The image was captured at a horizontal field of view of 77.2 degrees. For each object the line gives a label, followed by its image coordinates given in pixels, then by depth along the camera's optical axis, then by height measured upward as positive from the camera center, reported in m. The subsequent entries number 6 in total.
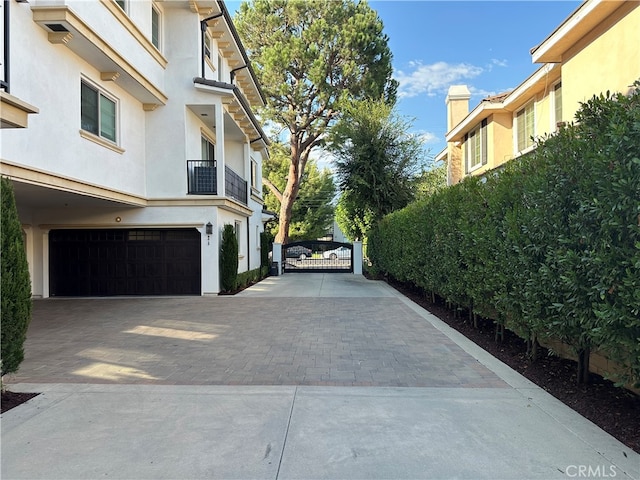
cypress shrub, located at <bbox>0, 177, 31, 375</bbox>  4.14 -0.43
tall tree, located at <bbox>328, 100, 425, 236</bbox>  18.52 +3.98
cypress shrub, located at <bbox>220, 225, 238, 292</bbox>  13.47 -0.63
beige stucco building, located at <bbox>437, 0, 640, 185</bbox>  7.49 +4.11
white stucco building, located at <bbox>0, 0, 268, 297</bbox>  8.50 +2.51
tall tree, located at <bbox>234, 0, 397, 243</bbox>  24.17 +11.66
